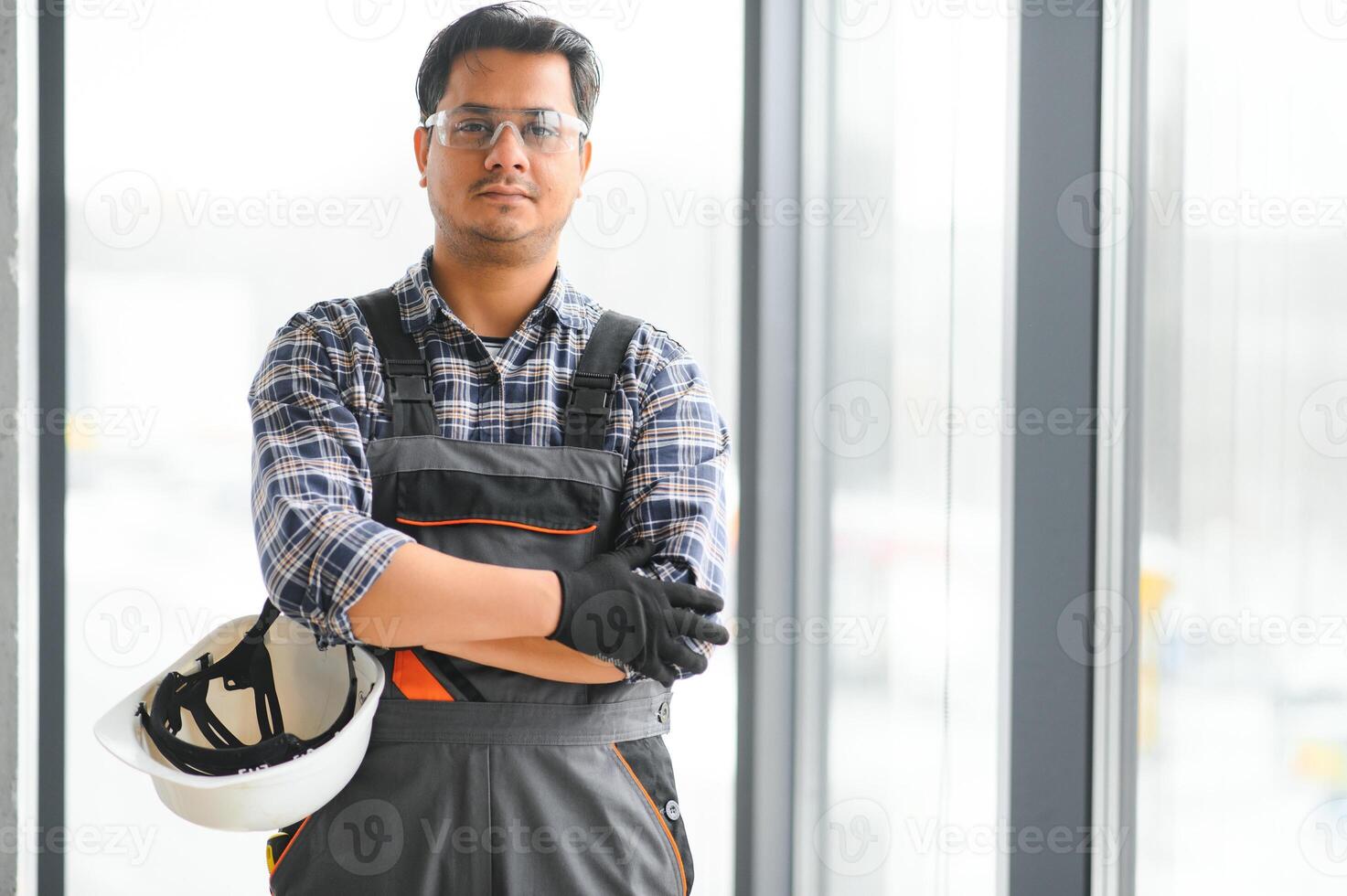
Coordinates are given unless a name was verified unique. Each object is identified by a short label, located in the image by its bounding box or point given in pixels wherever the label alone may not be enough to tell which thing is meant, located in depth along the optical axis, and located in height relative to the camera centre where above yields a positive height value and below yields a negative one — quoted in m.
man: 3.10 -0.11
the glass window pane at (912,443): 3.37 -0.03
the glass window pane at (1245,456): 2.99 -0.04
